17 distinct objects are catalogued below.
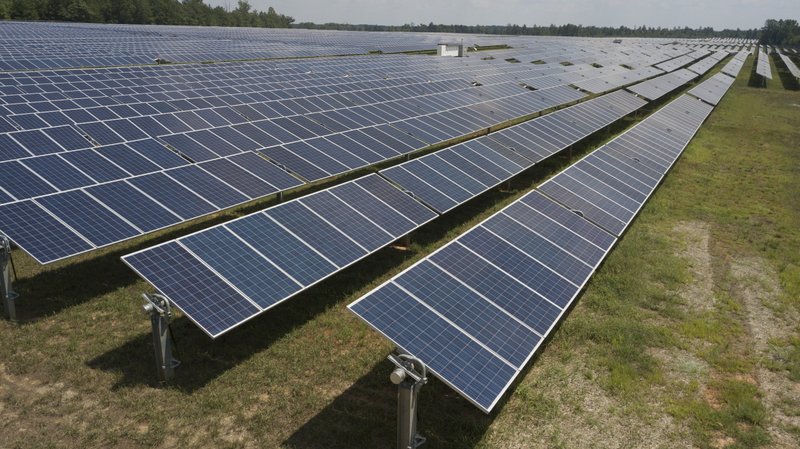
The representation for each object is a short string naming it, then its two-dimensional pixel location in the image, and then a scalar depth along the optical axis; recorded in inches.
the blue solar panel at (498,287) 375.2
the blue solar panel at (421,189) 605.9
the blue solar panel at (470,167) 698.2
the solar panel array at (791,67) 2950.3
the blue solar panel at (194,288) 362.6
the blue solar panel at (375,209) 535.8
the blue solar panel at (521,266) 412.8
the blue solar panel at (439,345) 298.2
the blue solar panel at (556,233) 485.7
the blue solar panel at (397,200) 567.8
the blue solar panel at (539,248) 449.1
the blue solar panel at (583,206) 565.9
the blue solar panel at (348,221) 502.0
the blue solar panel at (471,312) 336.8
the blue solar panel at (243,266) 399.9
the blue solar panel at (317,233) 468.8
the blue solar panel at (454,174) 666.6
